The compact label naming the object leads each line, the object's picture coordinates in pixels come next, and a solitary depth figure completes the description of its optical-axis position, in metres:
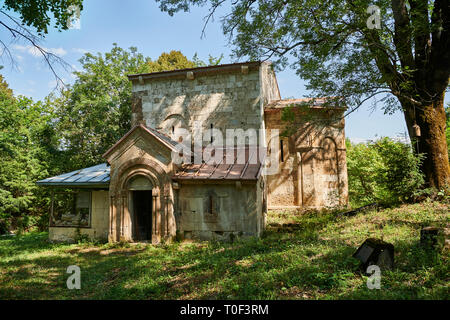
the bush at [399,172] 7.68
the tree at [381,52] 6.91
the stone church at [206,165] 8.77
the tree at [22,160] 14.18
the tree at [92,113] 15.45
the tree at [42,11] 5.48
